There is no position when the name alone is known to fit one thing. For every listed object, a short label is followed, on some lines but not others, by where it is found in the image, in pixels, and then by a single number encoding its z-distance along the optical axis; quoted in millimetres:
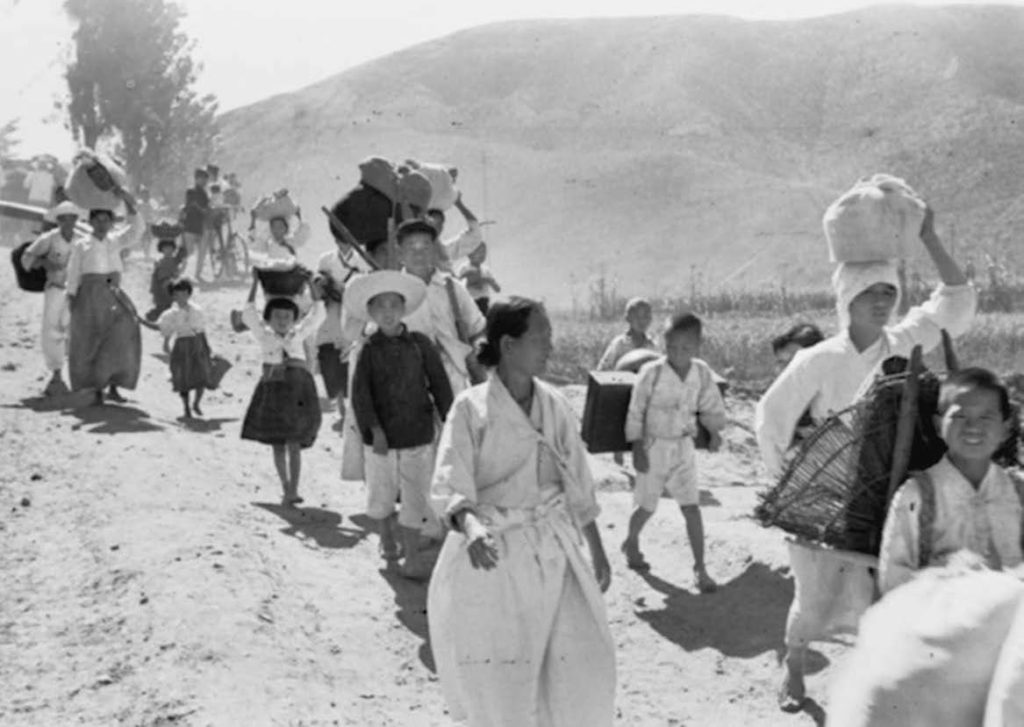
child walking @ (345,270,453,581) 7531
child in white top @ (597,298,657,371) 11344
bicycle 26312
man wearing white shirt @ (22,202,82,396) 13656
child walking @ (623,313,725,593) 8195
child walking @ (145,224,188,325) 16641
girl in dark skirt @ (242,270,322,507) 9523
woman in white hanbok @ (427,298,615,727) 4945
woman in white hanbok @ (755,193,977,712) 5418
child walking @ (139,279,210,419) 12945
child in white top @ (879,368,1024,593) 4094
